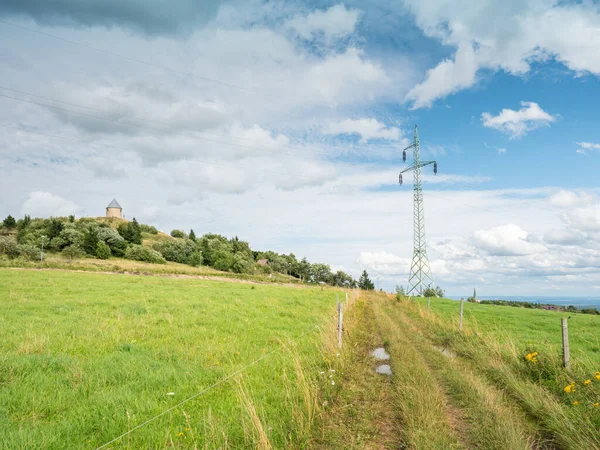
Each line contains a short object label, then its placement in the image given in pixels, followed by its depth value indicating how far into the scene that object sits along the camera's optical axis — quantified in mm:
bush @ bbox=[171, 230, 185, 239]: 155625
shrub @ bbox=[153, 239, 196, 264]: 106500
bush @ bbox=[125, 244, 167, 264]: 94125
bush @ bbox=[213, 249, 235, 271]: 105488
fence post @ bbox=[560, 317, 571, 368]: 9181
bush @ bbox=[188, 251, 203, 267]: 102500
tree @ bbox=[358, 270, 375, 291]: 125375
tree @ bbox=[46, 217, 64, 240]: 97388
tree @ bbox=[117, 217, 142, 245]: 107125
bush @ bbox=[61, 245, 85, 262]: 83719
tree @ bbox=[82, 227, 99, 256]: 88619
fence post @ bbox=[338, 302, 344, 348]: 11127
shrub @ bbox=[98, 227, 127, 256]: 95188
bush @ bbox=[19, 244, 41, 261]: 76862
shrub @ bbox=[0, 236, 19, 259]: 77456
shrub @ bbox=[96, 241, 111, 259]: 86750
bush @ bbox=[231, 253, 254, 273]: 106688
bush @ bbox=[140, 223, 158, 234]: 142500
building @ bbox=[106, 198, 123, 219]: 168688
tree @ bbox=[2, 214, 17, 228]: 111906
